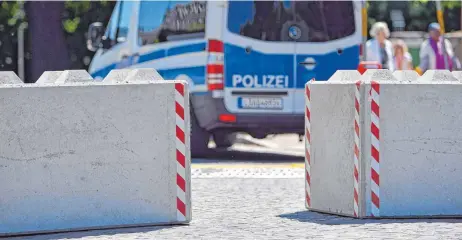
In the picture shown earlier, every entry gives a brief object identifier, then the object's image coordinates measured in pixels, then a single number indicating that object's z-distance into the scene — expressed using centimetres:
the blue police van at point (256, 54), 1702
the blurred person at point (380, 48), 2003
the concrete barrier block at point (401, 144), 1032
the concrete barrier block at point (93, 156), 969
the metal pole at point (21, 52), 2978
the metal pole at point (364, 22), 1734
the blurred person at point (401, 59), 2141
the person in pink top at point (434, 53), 2106
